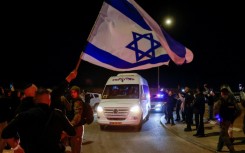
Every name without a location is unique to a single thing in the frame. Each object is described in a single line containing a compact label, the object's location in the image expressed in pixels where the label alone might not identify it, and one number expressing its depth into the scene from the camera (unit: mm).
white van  9347
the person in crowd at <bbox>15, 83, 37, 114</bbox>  3387
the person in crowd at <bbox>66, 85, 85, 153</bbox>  4257
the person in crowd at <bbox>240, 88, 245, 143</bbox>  6378
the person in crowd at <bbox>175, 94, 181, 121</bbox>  11227
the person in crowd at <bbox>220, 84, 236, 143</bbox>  5898
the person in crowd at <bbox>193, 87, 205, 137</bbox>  7836
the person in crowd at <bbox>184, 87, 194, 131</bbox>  8789
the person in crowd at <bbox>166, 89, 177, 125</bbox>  10407
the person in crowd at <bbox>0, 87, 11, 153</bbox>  4933
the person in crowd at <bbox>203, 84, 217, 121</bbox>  10223
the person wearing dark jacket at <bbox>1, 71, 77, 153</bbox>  2354
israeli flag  4063
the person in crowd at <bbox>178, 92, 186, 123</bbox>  10893
